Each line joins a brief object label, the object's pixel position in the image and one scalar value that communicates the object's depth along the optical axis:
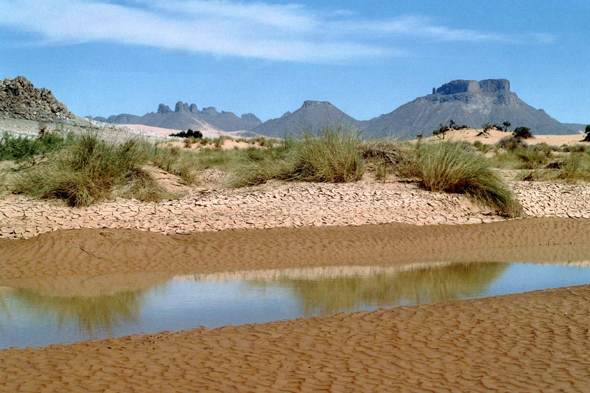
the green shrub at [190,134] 47.68
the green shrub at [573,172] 18.41
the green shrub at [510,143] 37.21
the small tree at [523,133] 45.02
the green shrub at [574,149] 35.58
